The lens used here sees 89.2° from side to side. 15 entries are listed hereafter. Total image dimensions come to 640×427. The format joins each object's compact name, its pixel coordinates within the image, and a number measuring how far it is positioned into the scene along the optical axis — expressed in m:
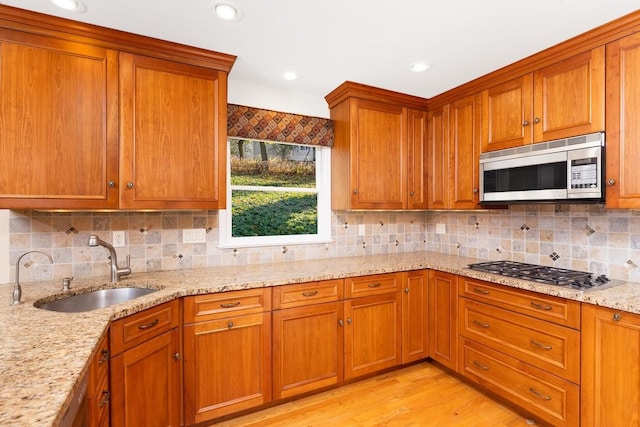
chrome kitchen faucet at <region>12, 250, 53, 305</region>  1.57
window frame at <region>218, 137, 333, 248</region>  2.59
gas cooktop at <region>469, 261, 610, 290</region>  1.95
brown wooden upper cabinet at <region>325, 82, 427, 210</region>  2.72
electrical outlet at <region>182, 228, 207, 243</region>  2.43
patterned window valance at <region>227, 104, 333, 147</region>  2.50
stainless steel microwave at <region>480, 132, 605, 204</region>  1.89
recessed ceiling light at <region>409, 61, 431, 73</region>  2.29
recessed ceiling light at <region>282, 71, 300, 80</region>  2.42
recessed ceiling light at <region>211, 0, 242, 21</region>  1.61
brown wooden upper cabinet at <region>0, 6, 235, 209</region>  1.69
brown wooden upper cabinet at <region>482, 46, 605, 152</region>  1.91
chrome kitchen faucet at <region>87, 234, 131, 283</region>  1.93
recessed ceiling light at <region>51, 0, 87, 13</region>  1.59
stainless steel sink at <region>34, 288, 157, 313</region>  1.76
